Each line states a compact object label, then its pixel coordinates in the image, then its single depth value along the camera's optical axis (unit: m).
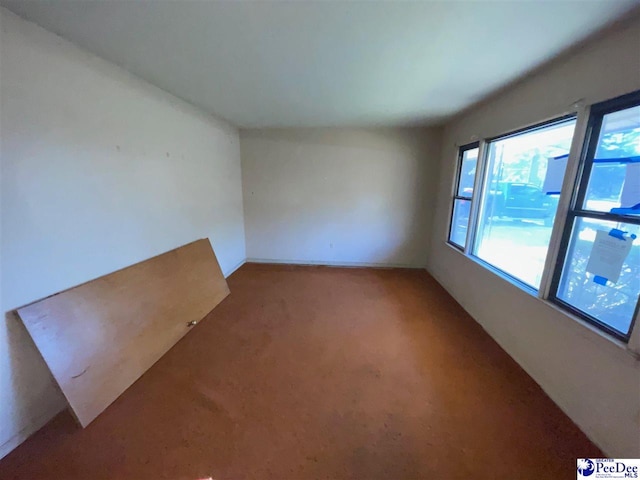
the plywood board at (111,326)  1.63
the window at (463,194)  3.42
